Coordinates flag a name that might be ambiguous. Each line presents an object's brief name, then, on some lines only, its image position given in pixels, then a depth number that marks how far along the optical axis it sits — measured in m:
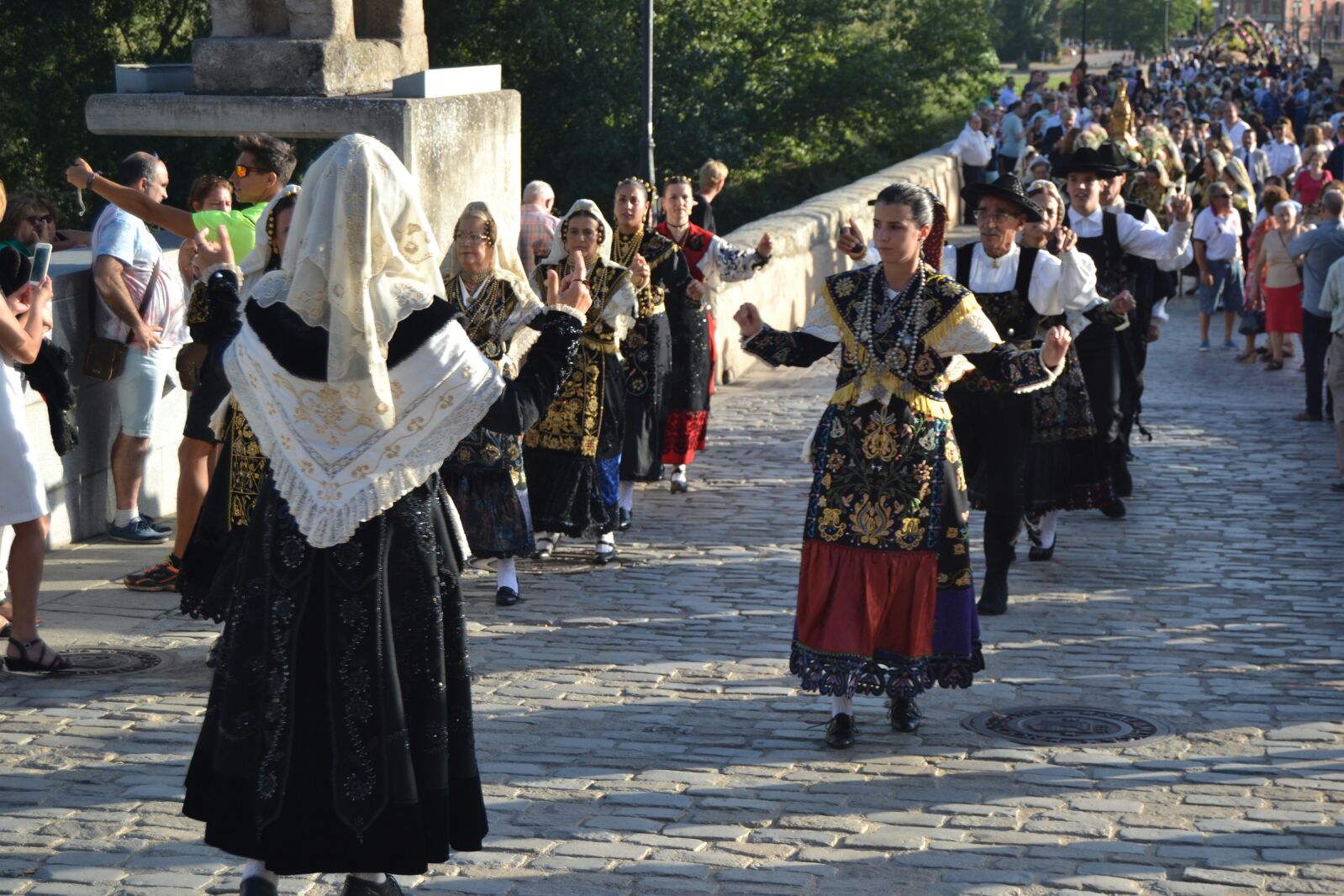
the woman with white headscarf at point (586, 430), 14.88
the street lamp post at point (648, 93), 33.10
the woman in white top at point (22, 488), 11.09
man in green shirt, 12.25
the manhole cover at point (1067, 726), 10.61
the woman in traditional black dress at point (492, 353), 13.18
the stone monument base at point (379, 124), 15.96
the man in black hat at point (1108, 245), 16.12
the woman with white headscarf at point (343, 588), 7.44
